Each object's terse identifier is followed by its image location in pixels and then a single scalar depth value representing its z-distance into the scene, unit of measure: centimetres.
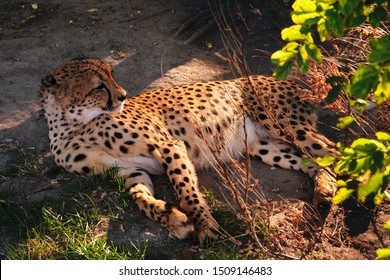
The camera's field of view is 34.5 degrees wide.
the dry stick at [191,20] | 760
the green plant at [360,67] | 227
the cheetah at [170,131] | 476
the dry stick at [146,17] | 796
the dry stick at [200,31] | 741
